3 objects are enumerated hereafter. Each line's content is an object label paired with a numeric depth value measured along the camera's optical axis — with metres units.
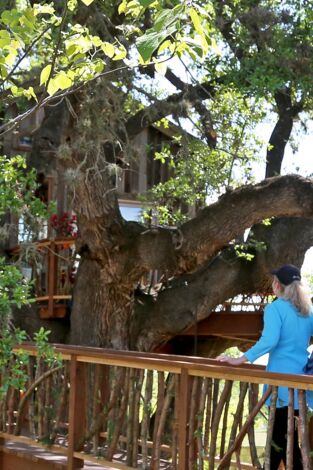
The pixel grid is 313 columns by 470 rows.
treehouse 14.65
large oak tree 12.34
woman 6.23
